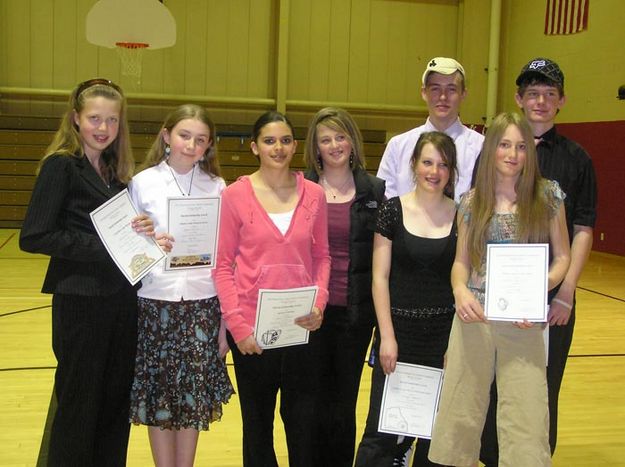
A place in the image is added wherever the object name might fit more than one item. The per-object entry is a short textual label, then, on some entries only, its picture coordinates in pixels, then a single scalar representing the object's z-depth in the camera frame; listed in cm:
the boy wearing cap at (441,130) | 348
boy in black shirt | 312
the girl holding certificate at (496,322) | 260
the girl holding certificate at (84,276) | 261
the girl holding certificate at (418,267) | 287
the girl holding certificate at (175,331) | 283
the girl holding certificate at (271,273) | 281
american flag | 1174
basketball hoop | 1143
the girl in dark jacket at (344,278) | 306
